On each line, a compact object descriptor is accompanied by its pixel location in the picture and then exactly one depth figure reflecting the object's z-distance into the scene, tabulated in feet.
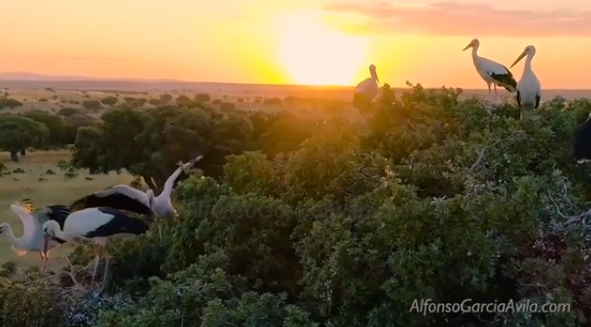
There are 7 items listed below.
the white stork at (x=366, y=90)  34.45
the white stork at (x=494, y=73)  30.11
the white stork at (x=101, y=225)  24.82
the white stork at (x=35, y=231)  27.89
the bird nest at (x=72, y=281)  21.89
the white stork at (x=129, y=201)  28.71
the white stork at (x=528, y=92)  27.25
